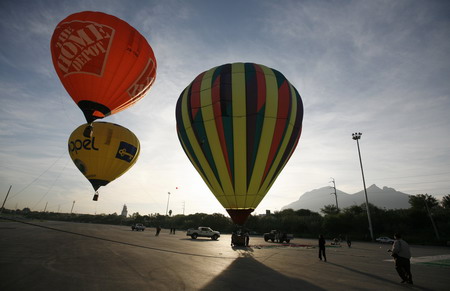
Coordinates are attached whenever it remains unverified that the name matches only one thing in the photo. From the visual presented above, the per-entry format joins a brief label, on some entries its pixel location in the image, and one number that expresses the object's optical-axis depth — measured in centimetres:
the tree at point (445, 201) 5984
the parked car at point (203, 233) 2766
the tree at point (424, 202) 4916
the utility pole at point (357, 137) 3786
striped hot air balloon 1418
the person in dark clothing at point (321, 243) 1123
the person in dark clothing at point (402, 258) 665
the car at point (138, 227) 4075
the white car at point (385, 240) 3478
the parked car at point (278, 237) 2584
